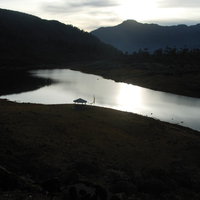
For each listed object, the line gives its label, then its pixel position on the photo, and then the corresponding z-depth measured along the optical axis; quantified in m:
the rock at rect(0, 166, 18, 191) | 12.77
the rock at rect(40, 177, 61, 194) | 14.36
